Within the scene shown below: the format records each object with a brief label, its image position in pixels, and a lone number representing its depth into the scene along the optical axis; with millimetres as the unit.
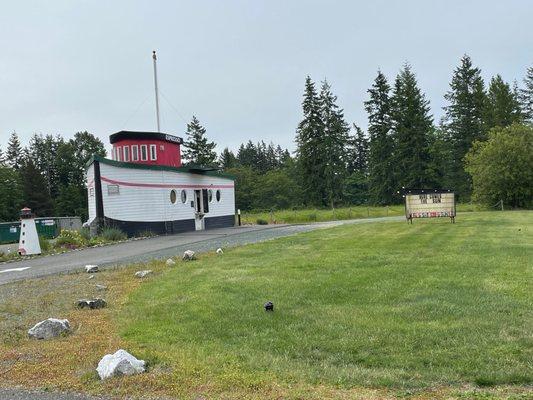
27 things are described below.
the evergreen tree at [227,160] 105000
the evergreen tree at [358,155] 90625
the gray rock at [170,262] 12656
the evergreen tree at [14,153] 95856
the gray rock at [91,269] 12434
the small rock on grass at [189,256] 13539
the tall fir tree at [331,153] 71500
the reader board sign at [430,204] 21719
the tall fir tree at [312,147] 71812
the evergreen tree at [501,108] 64688
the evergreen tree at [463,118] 67750
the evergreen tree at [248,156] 117219
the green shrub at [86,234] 22211
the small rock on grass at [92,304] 8023
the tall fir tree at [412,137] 67438
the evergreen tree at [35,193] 73688
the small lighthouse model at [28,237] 18219
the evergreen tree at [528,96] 72938
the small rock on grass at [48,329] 6320
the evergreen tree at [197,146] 84188
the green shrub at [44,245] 19203
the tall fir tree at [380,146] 71188
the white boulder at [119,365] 4676
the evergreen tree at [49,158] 90188
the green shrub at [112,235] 22844
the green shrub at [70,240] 20688
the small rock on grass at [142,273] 10986
